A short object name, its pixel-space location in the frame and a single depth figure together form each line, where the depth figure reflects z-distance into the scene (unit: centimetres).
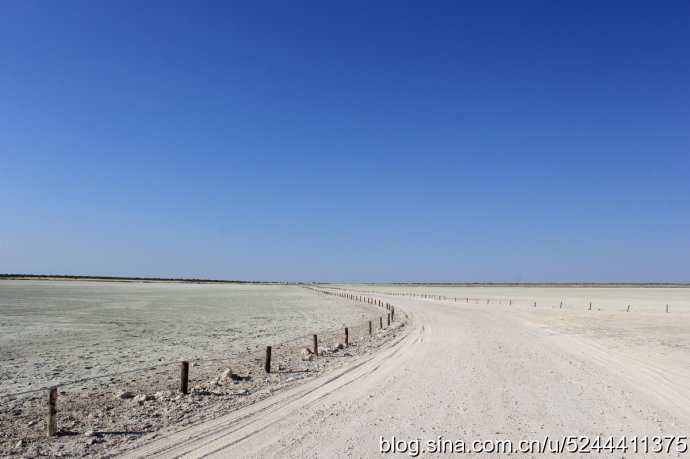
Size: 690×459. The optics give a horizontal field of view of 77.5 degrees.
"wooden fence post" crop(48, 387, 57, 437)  937
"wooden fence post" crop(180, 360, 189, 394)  1262
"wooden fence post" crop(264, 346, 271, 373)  1590
